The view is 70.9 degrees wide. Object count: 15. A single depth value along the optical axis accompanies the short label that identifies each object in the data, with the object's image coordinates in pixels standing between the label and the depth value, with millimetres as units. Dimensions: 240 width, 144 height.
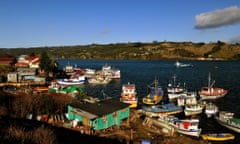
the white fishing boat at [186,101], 35787
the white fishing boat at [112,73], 71907
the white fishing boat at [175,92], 41750
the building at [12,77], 48434
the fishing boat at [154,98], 37290
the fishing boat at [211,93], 42088
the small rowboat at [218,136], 22039
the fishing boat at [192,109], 31236
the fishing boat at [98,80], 62381
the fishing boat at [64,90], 39342
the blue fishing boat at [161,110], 30227
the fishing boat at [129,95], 35204
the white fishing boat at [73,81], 56282
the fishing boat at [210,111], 30720
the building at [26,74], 50685
